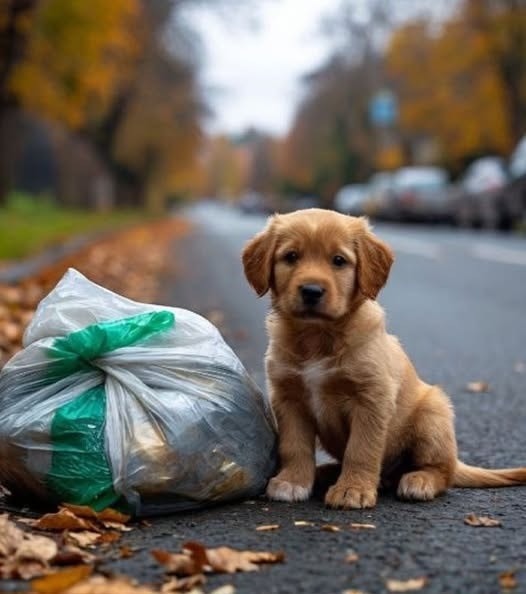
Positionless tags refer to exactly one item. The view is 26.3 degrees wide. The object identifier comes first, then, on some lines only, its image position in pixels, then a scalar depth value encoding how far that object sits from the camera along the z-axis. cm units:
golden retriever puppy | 399
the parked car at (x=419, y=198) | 3612
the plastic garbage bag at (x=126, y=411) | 377
